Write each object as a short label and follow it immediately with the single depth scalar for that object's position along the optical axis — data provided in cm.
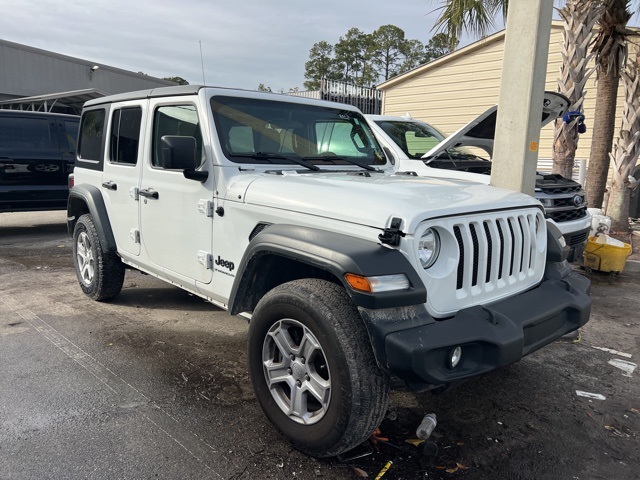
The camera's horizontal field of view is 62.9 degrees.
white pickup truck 607
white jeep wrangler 242
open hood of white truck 623
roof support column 475
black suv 831
